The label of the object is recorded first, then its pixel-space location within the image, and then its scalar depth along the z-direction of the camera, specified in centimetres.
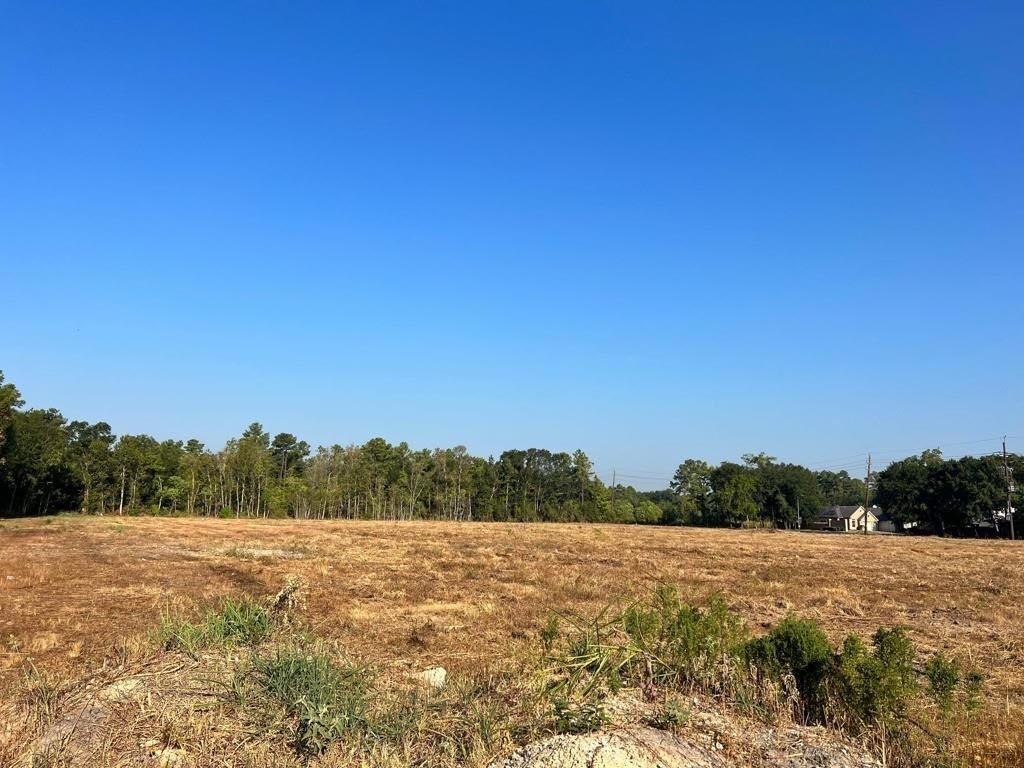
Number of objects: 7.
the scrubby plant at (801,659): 575
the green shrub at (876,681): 523
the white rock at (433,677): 725
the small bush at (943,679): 529
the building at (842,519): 9538
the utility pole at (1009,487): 5764
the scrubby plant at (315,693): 457
